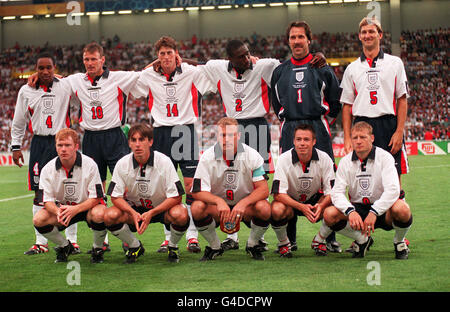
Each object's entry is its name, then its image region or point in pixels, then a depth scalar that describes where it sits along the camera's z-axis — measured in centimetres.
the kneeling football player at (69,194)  556
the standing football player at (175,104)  641
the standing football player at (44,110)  659
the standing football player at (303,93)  593
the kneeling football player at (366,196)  519
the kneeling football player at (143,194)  547
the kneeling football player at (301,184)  550
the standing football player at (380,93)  577
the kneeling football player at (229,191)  539
